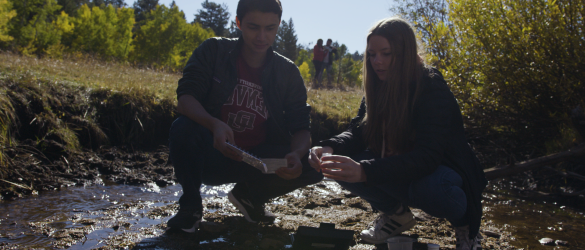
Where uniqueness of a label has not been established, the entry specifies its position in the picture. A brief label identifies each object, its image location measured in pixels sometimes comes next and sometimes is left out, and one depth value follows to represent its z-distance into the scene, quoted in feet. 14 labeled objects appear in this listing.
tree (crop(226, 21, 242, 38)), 208.37
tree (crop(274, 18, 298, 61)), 171.73
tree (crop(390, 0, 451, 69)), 18.12
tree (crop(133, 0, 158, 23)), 209.16
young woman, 5.86
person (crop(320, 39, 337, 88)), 51.43
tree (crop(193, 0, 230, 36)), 216.33
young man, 7.38
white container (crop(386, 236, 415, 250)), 6.39
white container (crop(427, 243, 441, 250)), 6.26
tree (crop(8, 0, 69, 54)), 71.56
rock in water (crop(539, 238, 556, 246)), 7.99
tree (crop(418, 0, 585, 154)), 12.86
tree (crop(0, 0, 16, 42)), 40.91
